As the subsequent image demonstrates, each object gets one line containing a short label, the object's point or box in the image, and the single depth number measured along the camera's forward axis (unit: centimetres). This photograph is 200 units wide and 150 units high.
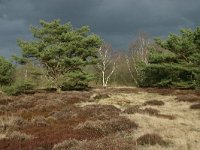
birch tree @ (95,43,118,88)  6844
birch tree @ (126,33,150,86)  7719
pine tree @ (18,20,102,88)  4250
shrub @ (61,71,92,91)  4172
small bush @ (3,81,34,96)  4053
